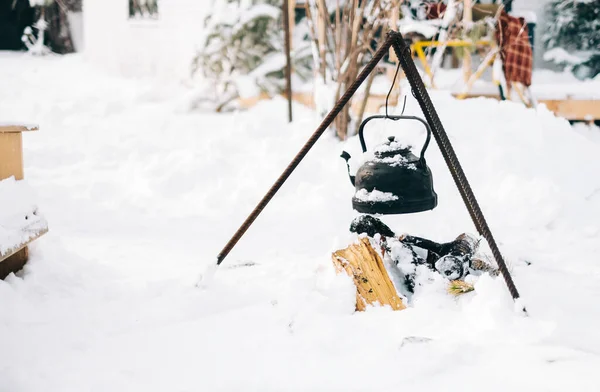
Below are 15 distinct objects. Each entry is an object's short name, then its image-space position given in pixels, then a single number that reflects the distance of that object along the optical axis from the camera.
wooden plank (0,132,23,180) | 3.29
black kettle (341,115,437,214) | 3.00
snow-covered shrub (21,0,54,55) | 17.64
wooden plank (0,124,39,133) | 3.22
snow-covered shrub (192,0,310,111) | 10.55
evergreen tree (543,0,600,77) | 10.21
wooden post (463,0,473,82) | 7.26
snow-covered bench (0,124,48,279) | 3.05
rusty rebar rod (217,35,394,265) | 2.88
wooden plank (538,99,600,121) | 7.63
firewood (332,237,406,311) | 3.00
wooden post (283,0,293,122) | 7.85
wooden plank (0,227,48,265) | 2.89
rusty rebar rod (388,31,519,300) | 2.81
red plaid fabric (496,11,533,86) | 7.62
